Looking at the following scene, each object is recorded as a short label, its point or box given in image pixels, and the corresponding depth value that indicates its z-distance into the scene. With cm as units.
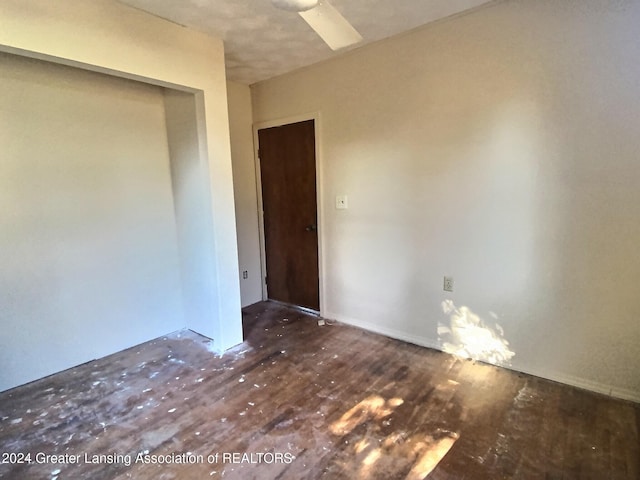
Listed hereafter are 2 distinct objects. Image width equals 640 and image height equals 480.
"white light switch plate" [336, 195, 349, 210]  311
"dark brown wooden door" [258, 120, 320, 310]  338
